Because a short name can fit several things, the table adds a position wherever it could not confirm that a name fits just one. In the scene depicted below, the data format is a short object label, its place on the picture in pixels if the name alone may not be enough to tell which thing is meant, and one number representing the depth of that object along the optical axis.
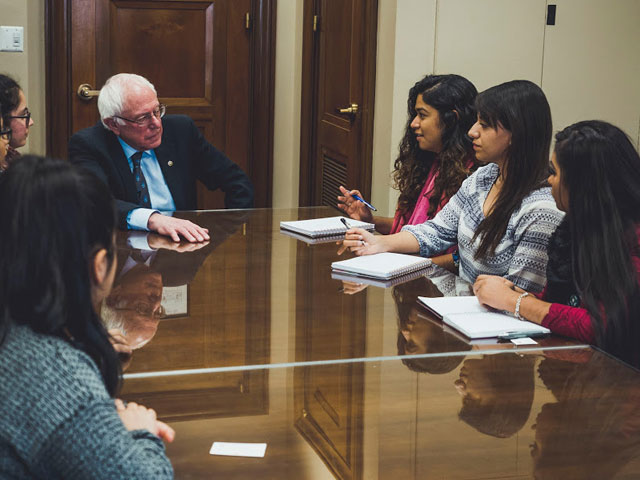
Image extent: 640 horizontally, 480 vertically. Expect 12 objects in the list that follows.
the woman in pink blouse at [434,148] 3.12
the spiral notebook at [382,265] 2.40
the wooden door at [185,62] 4.74
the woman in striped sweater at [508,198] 2.39
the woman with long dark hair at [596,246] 1.88
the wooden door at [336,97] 4.20
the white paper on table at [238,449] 1.32
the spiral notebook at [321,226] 2.91
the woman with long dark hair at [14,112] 2.99
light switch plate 4.45
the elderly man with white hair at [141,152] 3.15
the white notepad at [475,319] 1.90
